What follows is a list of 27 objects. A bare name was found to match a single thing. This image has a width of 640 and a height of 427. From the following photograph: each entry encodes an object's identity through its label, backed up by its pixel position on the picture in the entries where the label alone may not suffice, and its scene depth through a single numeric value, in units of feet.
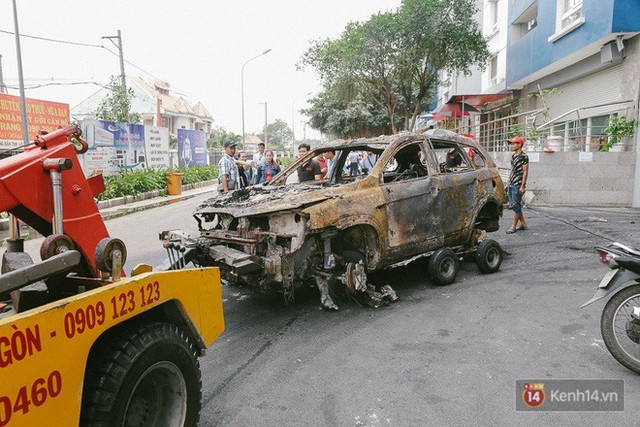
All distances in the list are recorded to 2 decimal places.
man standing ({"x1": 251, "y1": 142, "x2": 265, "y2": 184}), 36.92
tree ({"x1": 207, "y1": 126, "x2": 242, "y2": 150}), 178.60
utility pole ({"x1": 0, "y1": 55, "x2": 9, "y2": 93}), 86.44
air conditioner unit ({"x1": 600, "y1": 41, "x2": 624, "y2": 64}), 40.04
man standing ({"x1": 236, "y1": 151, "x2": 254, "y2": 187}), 33.96
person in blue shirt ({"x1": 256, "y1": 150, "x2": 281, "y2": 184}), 33.88
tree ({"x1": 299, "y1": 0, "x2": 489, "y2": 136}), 64.28
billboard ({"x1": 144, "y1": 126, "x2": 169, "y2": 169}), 60.29
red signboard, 58.80
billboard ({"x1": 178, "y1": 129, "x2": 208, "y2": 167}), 78.07
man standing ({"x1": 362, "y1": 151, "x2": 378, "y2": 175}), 36.66
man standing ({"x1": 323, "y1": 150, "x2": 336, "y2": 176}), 22.41
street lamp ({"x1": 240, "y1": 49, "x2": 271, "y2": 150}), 114.96
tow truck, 6.08
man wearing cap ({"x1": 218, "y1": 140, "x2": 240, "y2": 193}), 30.35
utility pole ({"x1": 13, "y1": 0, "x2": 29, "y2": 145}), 51.83
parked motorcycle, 11.68
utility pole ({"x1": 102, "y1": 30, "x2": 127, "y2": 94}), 74.52
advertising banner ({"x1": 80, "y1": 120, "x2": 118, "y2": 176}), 49.52
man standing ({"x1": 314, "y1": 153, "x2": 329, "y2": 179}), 31.85
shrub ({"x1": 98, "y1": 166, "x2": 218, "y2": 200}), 50.06
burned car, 15.25
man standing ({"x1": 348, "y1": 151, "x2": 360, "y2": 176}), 35.56
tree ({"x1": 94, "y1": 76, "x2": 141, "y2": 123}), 62.28
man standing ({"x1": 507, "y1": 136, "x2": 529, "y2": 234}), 29.14
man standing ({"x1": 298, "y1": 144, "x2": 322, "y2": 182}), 28.55
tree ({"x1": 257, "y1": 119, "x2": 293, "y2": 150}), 401.02
